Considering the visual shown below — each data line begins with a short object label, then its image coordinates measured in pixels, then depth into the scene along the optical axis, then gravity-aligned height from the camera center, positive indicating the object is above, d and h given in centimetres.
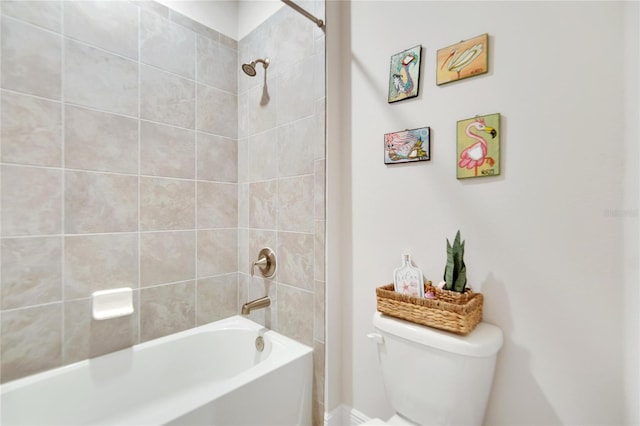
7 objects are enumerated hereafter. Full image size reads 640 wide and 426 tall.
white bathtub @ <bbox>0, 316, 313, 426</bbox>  110 -78
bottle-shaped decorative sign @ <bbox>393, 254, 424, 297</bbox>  103 -25
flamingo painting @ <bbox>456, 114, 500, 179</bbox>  96 +22
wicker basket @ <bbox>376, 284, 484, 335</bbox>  88 -32
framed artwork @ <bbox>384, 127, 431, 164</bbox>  112 +26
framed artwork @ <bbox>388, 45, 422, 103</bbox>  114 +55
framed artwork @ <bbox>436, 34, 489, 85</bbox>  98 +53
